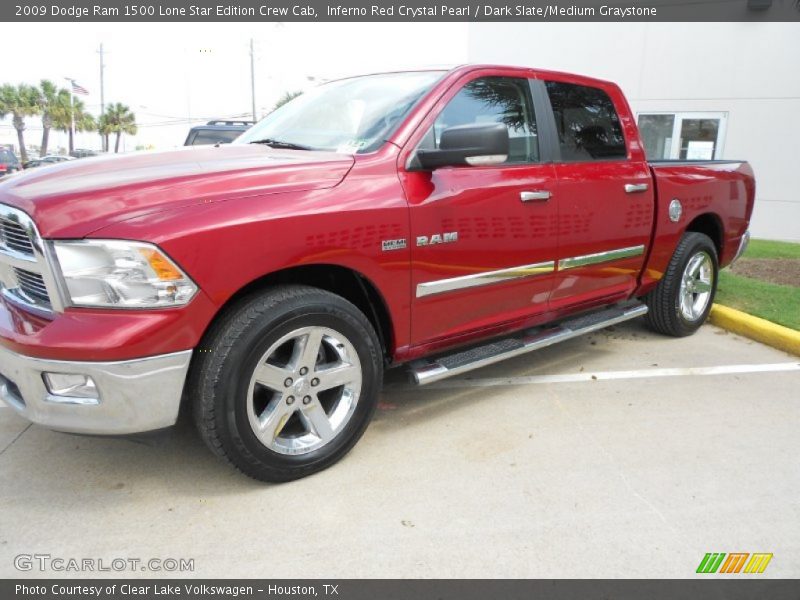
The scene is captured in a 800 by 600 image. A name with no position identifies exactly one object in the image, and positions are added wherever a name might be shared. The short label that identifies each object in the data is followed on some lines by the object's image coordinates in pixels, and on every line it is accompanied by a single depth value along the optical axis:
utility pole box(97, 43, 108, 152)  53.97
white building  11.53
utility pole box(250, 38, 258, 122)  44.97
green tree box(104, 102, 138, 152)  70.06
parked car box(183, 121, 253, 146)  9.97
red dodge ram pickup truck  2.20
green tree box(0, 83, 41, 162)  61.06
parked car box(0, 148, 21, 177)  20.72
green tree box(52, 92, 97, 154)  64.56
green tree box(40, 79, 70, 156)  63.53
